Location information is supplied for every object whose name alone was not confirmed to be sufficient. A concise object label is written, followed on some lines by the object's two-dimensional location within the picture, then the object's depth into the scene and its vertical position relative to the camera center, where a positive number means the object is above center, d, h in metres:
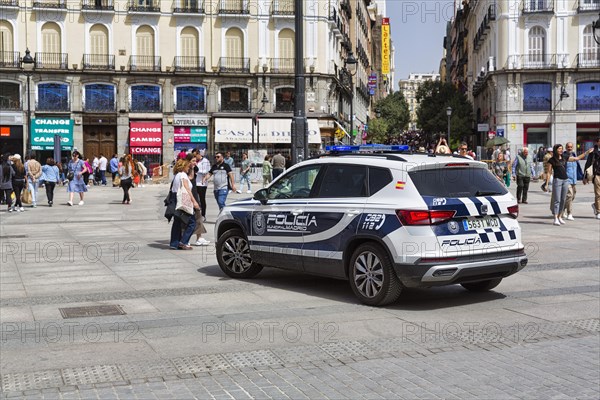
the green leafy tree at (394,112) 92.44 +6.43
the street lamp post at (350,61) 30.55 +4.11
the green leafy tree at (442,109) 70.38 +5.37
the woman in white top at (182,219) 13.68 -0.93
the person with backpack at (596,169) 18.69 -0.05
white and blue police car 8.55 -0.64
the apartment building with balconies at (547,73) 53.56 +6.39
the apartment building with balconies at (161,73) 49.06 +5.95
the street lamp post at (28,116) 46.61 +3.08
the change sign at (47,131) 48.84 +2.21
